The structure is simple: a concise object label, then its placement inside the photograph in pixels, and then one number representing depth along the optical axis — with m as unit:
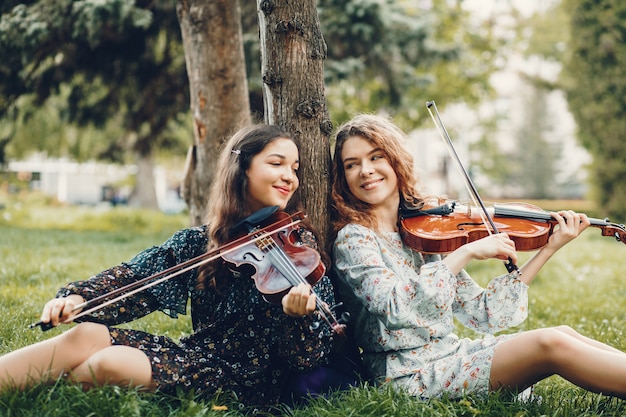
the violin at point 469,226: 2.56
